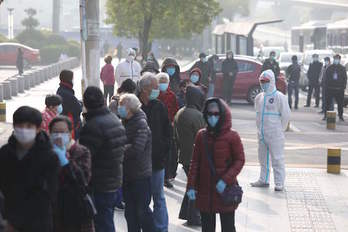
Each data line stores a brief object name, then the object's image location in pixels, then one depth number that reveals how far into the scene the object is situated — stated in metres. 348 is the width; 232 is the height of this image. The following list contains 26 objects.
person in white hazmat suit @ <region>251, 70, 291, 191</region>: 13.61
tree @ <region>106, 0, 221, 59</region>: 34.19
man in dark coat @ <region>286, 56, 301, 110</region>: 29.22
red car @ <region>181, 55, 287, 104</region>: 29.95
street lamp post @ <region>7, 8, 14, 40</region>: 69.00
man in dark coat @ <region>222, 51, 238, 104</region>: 28.86
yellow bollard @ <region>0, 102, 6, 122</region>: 23.70
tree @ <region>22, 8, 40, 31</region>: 70.31
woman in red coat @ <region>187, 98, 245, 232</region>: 8.66
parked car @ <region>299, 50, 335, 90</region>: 40.26
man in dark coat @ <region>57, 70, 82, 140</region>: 12.65
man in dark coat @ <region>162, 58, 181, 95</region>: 15.75
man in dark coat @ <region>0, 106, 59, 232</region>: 6.95
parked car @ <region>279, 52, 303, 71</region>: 44.95
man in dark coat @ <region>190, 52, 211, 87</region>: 25.94
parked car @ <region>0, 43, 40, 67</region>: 58.56
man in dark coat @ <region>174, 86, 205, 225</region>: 11.30
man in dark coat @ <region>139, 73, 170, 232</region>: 10.33
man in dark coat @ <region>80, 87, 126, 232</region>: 8.59
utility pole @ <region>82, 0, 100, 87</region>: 20.80
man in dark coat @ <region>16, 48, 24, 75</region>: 47.59
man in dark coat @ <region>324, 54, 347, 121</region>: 25.03
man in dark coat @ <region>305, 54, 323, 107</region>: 29.73
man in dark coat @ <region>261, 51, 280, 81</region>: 28.09
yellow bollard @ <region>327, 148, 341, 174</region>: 15.85
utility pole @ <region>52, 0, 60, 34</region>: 85.78
